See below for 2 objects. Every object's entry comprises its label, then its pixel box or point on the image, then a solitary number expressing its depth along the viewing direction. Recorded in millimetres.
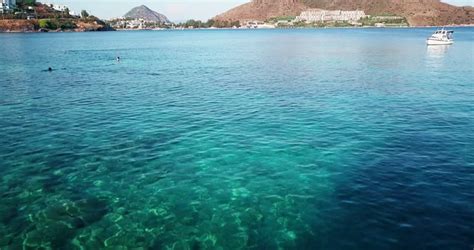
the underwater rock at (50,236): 19391
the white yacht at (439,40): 152875
